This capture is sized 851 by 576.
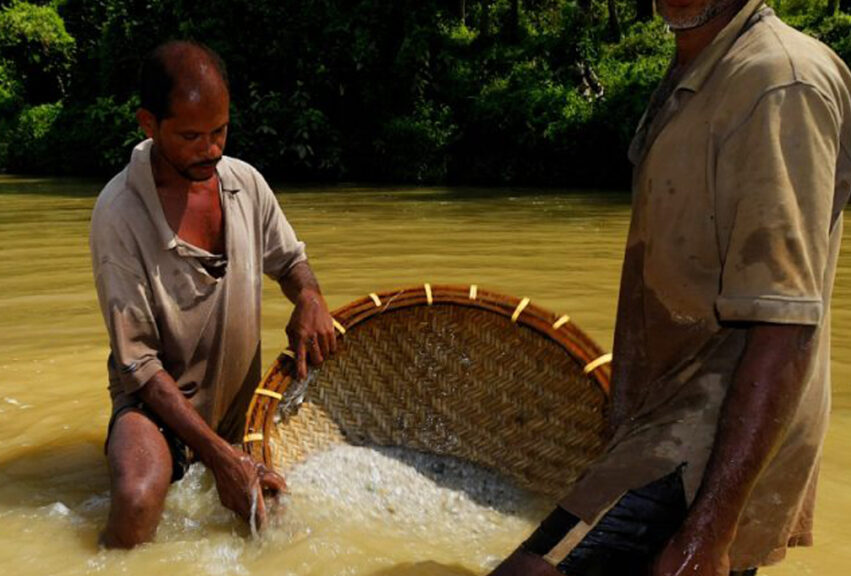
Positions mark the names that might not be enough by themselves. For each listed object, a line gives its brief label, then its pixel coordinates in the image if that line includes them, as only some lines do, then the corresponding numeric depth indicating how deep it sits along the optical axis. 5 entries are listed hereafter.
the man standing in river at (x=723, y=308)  1.29
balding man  2.36
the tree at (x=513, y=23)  17.25
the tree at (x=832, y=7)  15.20
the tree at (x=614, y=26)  17.17
